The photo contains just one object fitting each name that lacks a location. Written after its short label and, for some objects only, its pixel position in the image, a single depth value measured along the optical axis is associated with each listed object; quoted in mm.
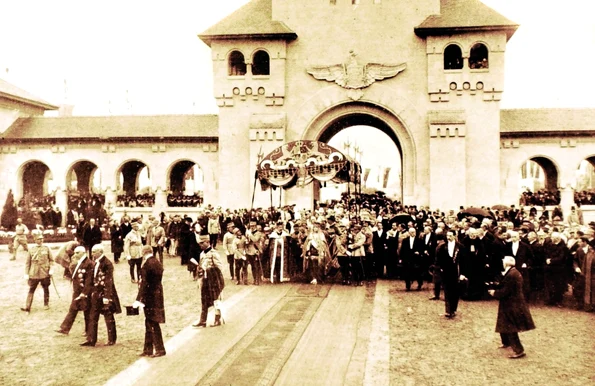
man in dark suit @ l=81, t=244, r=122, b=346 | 10195
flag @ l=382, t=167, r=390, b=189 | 67188
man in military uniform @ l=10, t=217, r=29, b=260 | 20703
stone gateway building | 28688
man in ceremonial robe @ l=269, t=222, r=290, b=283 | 17109
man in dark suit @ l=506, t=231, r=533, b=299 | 13656
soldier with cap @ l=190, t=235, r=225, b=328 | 11391
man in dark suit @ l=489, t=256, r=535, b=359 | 9492
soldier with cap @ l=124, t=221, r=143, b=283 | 16828
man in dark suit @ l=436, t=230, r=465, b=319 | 12312
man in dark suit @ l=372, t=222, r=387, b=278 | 17625
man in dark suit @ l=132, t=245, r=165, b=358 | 9531
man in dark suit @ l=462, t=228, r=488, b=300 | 14156
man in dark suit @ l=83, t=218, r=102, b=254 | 19875
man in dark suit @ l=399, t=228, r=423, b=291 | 15547
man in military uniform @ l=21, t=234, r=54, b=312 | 13103
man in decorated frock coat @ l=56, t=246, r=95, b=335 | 10445
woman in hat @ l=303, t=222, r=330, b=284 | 16703
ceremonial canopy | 18406
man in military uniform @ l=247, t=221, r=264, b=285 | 16969
